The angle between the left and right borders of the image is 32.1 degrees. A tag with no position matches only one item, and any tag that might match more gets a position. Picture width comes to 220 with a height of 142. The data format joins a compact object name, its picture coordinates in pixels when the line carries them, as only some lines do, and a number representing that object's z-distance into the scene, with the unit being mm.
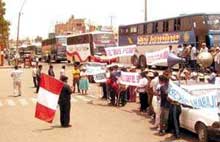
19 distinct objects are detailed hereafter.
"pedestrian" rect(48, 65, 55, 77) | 19276
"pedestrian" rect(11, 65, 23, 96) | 18492
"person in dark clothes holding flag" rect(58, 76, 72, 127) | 11545
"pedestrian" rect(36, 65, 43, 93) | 19777
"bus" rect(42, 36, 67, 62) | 50572
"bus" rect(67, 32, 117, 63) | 38274
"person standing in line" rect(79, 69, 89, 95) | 18545
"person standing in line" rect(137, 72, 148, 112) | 13354
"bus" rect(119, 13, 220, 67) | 23175
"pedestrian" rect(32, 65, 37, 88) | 21065
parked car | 9240
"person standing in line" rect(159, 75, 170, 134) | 10408
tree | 46566
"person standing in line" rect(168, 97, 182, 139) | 10236
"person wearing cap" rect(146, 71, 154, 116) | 12736
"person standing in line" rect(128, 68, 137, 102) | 16089
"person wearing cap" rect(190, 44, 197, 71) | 20935
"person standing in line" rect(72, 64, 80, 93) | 19018
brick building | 112491
